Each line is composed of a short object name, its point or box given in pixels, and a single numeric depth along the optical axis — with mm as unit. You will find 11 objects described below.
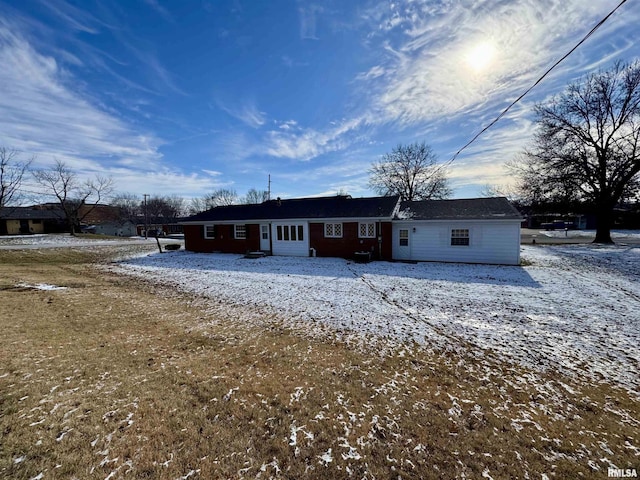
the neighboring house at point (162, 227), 60347
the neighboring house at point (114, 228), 55250
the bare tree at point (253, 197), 69444
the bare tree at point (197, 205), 75569
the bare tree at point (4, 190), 33438
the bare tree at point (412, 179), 34156
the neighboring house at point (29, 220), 42969
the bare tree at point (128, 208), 61706
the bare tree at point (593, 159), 21453
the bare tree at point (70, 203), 43625
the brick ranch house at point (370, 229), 15109
